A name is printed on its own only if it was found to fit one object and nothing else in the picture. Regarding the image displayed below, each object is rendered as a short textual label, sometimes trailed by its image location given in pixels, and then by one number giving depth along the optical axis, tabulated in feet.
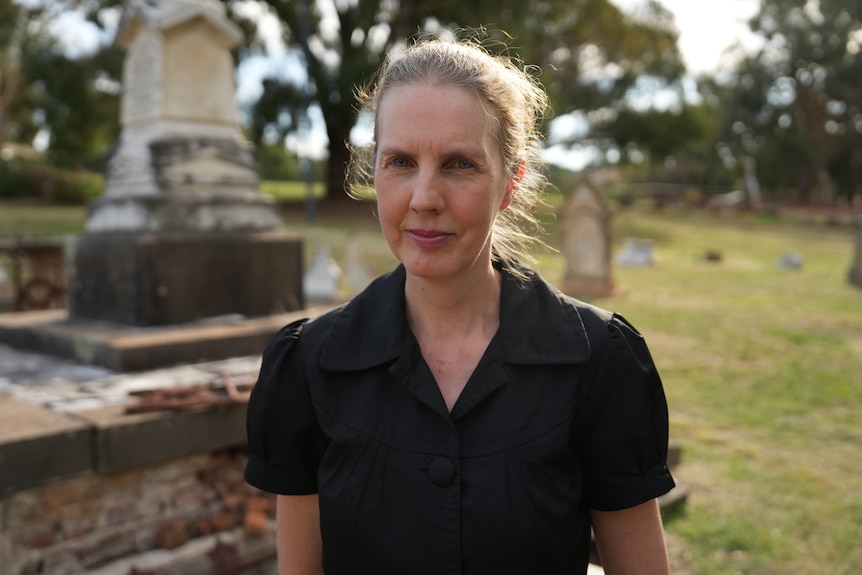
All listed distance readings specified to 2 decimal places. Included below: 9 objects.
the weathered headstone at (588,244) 43.09
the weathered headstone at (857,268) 48.44
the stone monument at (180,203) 17.44
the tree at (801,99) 124.16
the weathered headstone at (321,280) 38.63
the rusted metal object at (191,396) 11.64
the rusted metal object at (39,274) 31.48
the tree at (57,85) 78.43
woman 5.09
